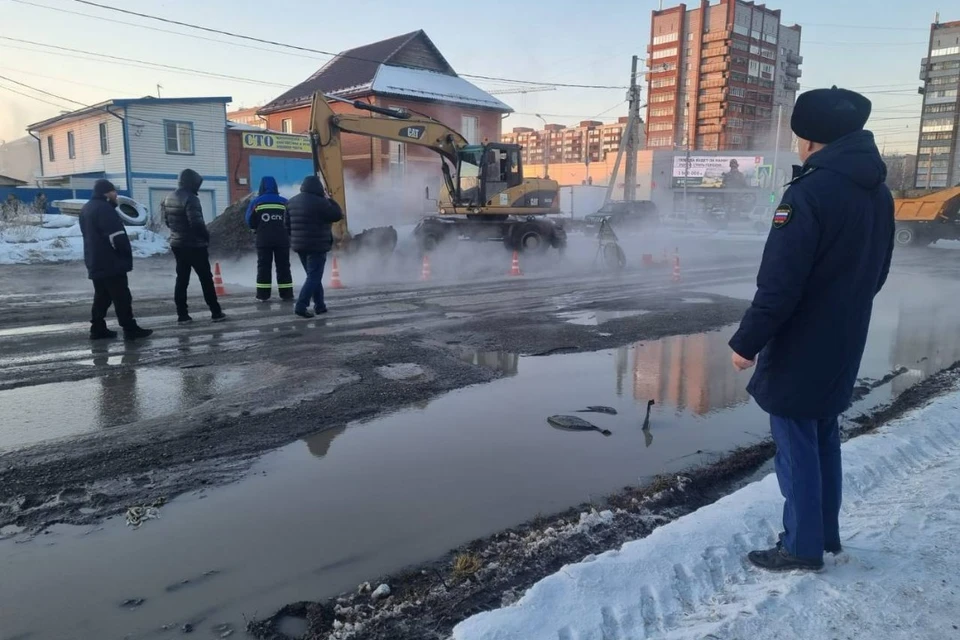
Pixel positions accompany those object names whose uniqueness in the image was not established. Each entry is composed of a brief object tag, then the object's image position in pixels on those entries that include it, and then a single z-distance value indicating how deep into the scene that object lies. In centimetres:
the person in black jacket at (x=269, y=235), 1052
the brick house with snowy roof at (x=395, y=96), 3375
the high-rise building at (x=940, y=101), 6366
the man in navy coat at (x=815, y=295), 273
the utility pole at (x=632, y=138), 3575
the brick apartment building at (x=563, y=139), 13350
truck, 2547
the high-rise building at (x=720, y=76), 8381
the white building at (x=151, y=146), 2922
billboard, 6375
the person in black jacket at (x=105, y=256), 770
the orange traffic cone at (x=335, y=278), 1320
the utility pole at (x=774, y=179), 5952
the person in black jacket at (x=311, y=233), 941
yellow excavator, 1652
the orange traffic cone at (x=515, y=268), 1628
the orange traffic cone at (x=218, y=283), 1202
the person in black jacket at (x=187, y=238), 877
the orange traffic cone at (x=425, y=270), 1518
